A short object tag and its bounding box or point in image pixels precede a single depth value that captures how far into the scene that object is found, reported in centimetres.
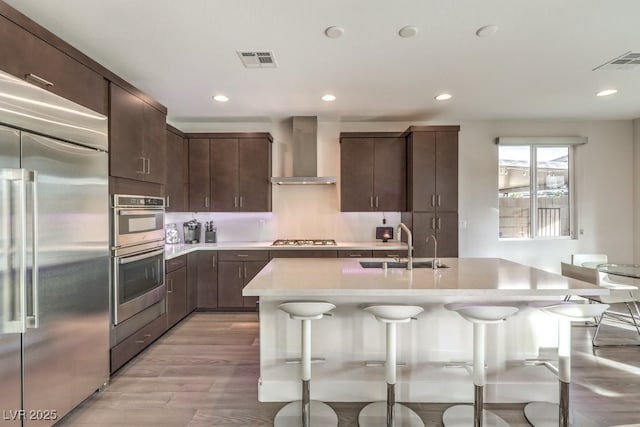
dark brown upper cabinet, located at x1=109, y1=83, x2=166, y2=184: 258
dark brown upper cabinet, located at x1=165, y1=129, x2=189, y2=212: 407
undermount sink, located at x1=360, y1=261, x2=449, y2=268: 273
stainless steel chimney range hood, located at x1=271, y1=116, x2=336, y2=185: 450
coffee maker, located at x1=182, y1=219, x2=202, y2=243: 469
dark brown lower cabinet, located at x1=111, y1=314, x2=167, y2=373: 259
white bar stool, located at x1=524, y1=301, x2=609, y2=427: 192
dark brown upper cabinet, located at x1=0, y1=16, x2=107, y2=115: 173
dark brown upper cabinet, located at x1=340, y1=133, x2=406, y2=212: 452
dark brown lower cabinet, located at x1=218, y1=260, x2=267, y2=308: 428
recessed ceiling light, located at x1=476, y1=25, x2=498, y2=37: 227
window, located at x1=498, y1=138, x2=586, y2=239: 486
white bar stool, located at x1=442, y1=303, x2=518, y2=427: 186
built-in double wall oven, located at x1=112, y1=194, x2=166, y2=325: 256
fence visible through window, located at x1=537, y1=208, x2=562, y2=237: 493
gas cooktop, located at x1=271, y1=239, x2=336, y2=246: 436
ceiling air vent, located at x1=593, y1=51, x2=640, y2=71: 273
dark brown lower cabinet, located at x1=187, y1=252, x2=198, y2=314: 407
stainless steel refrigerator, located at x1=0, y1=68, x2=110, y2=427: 163
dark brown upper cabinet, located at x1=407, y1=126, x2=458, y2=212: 420
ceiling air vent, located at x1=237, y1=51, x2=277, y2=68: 267
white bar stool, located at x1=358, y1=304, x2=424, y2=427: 188
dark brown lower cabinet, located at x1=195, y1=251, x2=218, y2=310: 429
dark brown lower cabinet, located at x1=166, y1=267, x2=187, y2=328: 358
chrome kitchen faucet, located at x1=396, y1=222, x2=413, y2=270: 243
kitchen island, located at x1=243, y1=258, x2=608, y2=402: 228
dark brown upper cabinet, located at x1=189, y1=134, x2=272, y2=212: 450
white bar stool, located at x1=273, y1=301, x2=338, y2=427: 193
